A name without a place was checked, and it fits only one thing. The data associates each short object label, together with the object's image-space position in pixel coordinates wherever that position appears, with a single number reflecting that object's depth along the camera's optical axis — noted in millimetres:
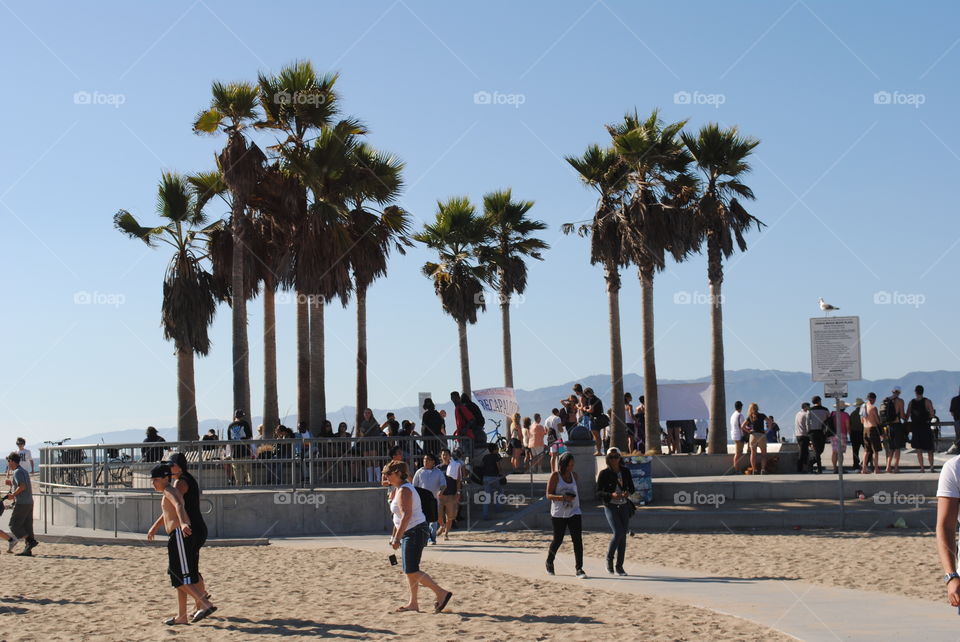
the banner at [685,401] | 30203
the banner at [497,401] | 33812
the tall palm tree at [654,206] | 30484
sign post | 17078
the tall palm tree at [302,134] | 27047
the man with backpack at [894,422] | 23312
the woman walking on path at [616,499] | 13930
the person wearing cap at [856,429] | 25359
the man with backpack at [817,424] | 24953
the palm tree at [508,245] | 40094
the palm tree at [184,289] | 28984
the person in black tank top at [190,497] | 11000
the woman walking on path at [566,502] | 13805
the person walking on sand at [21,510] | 18047
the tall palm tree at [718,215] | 29438
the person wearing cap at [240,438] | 20422
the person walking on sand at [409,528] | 11172
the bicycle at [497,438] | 31292
